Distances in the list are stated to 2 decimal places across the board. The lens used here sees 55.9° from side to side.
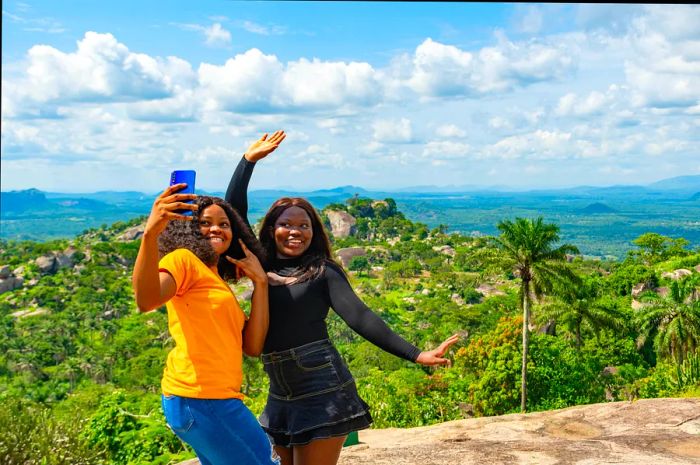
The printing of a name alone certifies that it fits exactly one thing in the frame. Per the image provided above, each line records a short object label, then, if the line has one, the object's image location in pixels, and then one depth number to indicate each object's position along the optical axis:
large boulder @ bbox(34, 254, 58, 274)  89.29
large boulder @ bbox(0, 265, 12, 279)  83.44
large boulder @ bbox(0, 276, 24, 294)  82.50
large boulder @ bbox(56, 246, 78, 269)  91.25
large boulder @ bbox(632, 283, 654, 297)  44.81
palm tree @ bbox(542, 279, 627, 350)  31.58
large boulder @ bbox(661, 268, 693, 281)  46.15
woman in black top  2.89
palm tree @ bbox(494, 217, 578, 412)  25.30
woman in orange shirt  2.49
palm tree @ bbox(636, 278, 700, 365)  28.44
